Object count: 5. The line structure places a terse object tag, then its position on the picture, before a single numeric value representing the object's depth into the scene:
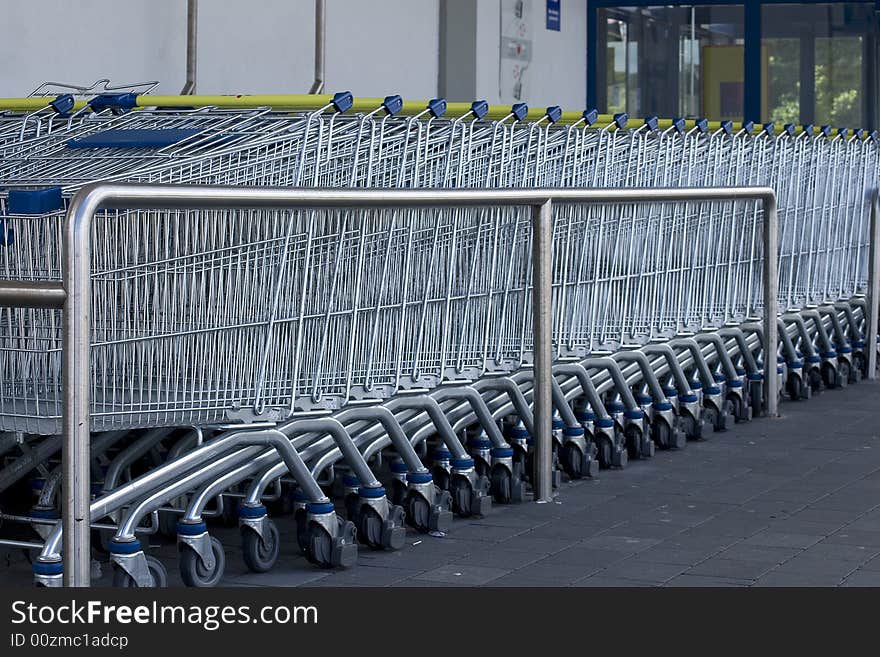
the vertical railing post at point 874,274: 15.69
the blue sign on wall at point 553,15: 26.72
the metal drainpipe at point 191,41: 15.50
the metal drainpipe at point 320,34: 17.06
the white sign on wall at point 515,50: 24.25
